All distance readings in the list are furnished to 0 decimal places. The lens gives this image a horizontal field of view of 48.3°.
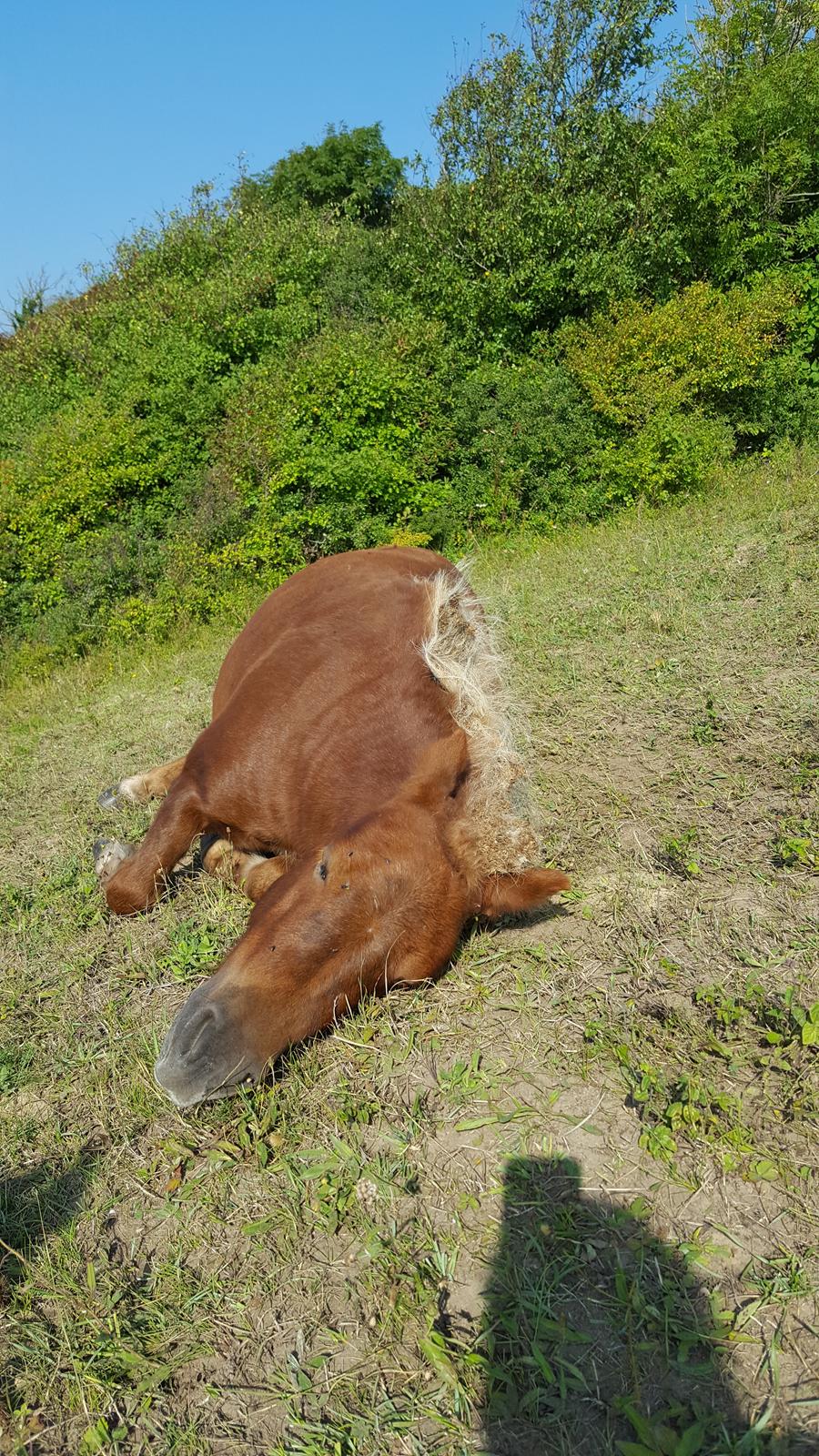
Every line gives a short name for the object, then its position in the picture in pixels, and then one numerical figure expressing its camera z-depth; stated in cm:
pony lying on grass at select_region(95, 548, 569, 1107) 259
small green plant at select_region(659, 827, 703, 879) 360
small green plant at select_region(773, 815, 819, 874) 345
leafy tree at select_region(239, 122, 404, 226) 2680
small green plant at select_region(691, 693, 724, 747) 454
